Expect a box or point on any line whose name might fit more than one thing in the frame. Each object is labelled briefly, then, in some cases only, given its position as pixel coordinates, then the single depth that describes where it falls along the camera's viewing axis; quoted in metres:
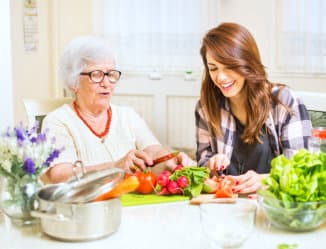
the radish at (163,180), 1.72
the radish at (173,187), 1.70
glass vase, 1.41
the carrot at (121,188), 1.31
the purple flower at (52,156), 1.41
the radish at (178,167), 1.91
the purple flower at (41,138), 1.40
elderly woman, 2.37
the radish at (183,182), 1.70
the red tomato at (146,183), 1.72
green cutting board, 1.64
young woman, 2.07
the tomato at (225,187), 1.66
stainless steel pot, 1.27
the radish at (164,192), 1.72
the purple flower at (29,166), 1.37
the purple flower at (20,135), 1.38
